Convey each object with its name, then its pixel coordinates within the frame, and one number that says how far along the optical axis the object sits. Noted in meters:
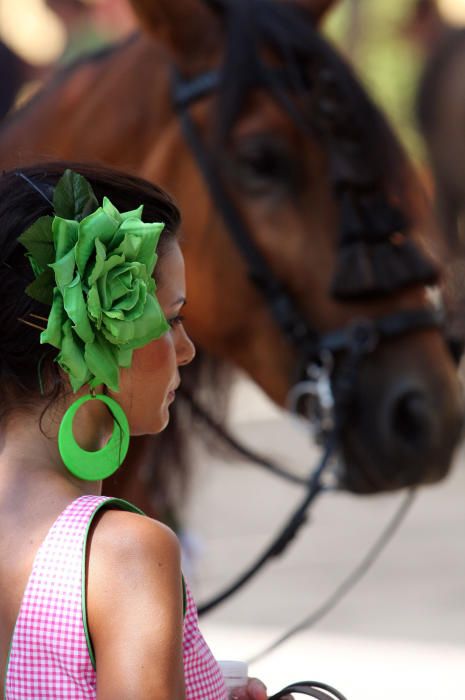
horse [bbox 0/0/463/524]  5.38
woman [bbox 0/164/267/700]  3.49
